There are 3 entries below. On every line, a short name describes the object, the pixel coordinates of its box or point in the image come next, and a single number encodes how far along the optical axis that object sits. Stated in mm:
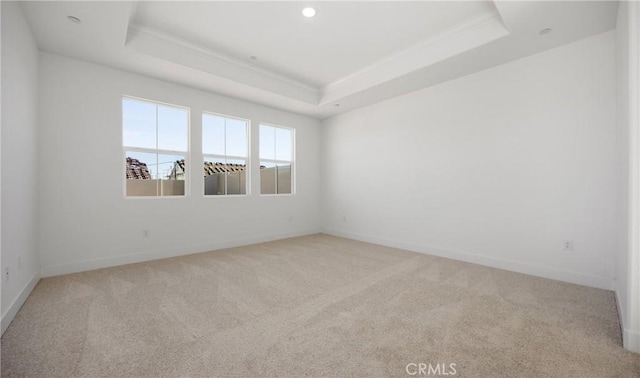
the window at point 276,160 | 5300
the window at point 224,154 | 4559
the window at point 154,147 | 3807
